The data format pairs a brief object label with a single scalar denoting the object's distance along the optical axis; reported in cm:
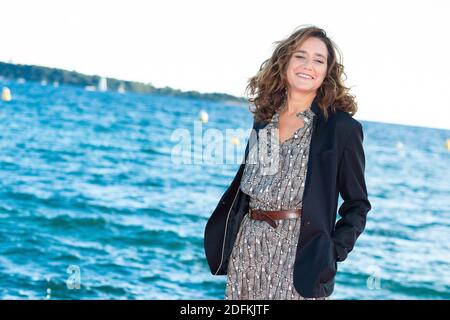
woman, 430
